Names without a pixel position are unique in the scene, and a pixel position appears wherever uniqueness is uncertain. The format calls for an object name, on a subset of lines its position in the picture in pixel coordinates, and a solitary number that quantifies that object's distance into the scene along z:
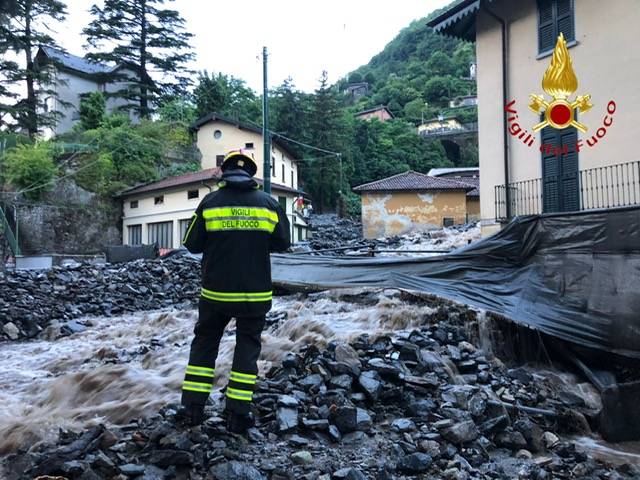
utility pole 14.44
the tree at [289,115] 50.19
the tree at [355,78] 111.19
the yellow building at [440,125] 67.25
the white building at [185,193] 28.64
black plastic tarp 6.48
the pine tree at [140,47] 39.59
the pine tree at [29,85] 30.39
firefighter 3.78
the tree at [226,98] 41.09
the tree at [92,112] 35.75
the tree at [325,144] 49.47
